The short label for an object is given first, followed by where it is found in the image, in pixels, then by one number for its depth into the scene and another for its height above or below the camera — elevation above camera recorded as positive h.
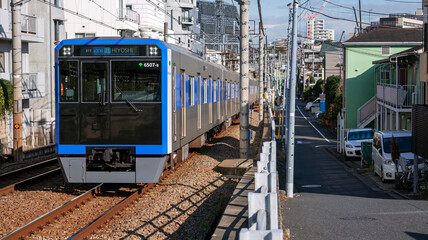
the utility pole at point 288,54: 30.95 +2.45
